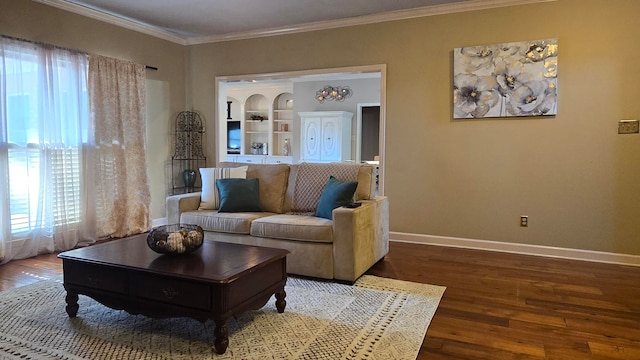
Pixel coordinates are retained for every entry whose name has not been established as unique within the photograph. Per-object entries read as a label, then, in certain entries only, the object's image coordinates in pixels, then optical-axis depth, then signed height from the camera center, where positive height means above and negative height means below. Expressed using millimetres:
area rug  2324 -1017
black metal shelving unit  6137 +35
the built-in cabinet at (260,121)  9961 +824
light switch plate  4090 +278
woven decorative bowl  2596 -495
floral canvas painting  4336 +781
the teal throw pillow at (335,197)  3680 -337
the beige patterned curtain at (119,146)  4949 +123
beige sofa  3453 -543
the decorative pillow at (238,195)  4082 -364
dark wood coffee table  2309 -695
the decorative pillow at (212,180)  4262 -235
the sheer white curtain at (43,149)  4109 +70
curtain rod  4078 +1106
